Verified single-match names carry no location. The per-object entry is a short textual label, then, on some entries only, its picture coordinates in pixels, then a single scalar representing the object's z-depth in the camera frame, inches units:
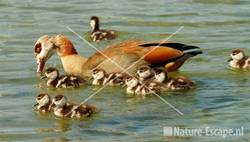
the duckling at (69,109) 410.0
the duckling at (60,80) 479.1
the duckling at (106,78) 479.5
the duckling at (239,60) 505.4
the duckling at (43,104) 422.3
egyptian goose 499.5
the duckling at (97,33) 593.6
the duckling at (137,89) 459.8
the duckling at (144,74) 478.9
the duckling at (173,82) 463.8
